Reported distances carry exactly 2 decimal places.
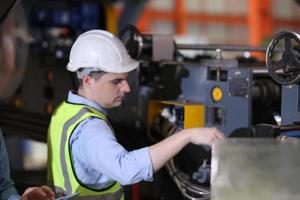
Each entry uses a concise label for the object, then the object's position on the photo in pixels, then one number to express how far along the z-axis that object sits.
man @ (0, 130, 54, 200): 2.93
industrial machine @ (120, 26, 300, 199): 3.10
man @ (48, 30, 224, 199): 2.86
